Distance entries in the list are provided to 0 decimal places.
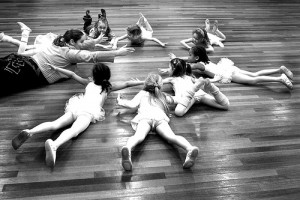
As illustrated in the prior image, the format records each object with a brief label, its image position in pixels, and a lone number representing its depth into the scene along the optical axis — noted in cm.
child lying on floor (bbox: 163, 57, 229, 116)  255
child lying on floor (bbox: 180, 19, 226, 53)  361
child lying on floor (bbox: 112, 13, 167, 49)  379
